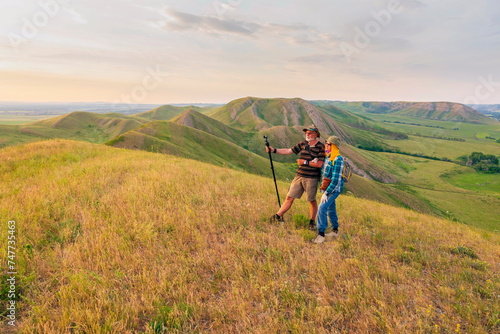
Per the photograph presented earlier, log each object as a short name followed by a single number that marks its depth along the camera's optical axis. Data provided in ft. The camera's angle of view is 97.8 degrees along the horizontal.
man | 23.03
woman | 20.83
